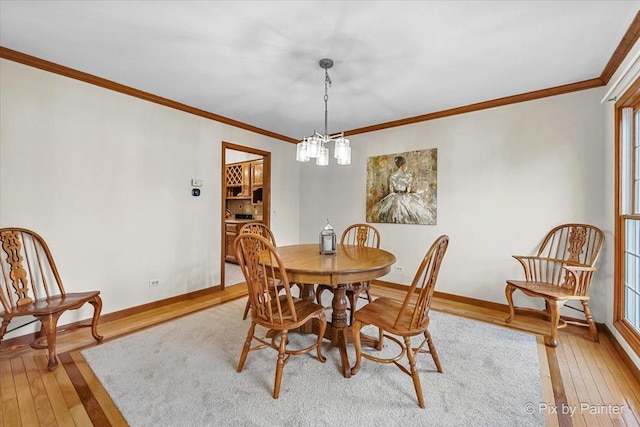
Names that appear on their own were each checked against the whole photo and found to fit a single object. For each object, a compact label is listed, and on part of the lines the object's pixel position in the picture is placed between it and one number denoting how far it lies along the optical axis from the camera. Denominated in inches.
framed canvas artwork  143.3
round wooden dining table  70.3
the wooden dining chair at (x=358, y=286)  95.6
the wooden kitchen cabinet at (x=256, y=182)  222.2
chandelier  91.4
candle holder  93.0
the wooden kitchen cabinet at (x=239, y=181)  233.3
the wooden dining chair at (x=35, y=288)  75.7
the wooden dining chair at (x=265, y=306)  65.8
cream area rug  59.6
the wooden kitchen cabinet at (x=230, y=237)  214.5
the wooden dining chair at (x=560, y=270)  90.0
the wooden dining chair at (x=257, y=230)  109.6
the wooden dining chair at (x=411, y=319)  62.7
